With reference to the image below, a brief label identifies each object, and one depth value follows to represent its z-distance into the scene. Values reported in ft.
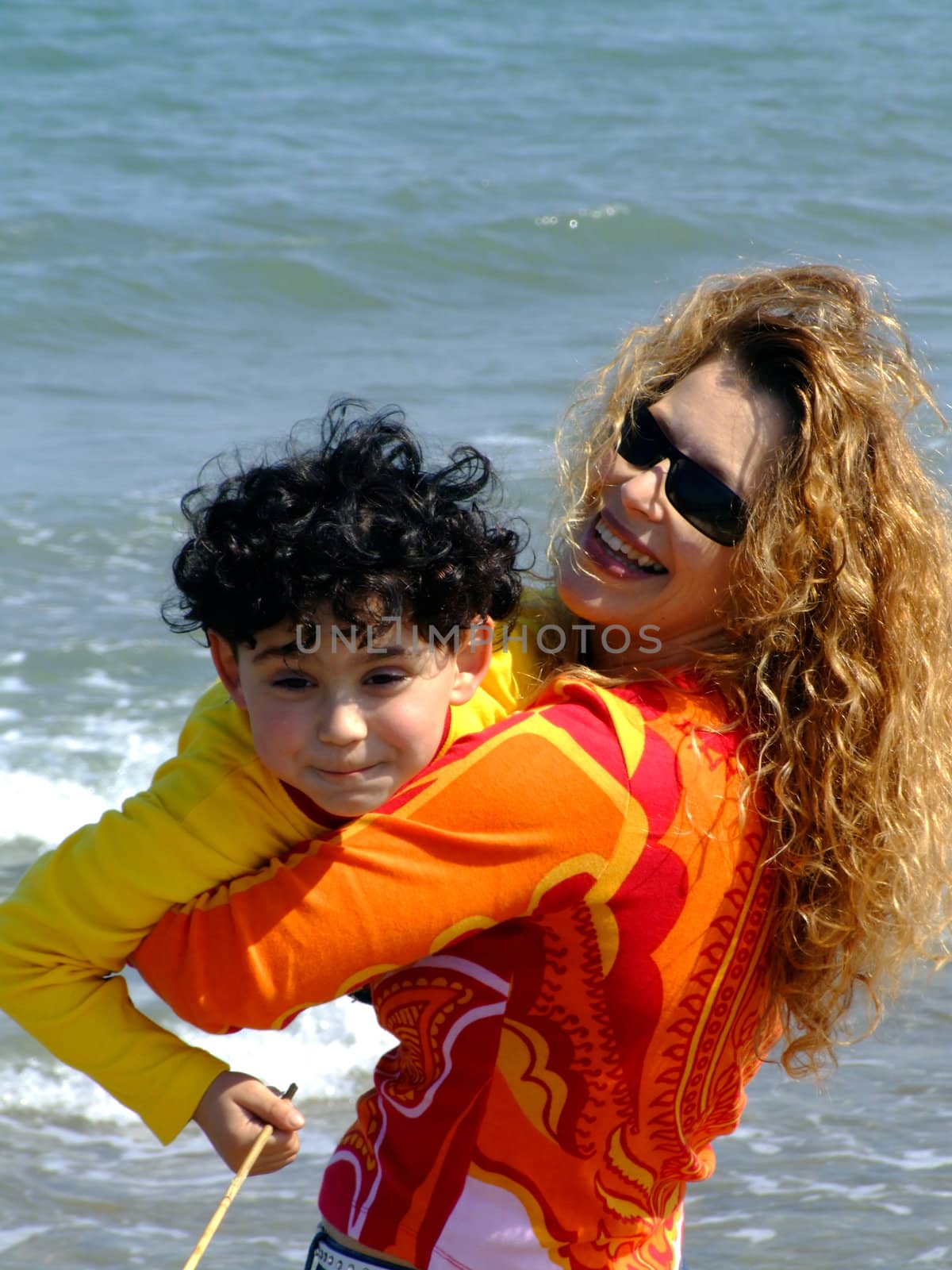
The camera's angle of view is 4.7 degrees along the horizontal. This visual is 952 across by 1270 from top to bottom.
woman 20.00
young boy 20.07
